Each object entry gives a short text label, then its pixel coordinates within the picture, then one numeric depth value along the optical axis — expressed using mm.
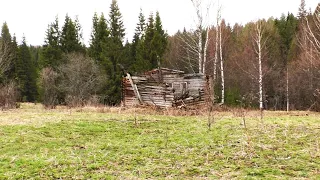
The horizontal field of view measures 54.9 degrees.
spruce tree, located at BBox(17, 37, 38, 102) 45344
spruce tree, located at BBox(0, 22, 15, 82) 38244
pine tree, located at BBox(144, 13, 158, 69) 35625
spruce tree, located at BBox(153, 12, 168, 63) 36031
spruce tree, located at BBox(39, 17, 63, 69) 38469
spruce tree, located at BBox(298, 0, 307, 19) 41441
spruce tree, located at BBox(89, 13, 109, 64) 37844
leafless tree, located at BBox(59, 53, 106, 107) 31828
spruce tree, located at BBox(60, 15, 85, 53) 39625
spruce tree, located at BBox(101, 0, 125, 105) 35188
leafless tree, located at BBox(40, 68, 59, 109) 23086
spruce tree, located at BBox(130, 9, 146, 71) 42406
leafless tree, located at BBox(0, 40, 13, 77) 35344
